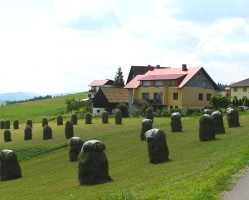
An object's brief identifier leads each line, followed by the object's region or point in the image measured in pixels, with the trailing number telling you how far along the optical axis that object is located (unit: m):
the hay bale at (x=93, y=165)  20.64
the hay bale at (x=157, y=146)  23.97
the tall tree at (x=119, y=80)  110.81
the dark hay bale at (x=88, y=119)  61.53
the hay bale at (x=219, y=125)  32.59
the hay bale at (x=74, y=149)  30.86
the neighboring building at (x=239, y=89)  93.75
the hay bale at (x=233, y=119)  36.91
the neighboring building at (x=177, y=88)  73.19
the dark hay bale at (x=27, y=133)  49.75
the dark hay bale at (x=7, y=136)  49.81
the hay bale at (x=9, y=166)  27.62
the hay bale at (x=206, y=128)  29.59
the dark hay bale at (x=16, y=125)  68.57
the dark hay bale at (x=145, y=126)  35.88
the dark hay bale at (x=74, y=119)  62.26
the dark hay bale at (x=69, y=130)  46.25
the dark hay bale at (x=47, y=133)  47.50
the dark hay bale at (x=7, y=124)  70.74
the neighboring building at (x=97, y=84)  122.62
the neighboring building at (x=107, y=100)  84.69
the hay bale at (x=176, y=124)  38.93
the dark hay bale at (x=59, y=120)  65.88
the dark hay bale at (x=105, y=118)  59.99
